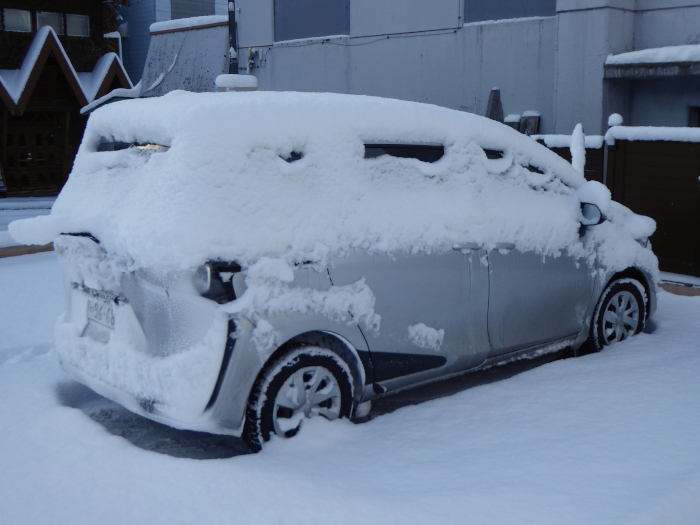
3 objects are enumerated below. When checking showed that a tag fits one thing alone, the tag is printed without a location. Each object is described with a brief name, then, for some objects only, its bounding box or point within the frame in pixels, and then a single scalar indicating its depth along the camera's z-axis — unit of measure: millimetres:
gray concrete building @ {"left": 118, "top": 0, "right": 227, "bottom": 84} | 31641
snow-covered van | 3689
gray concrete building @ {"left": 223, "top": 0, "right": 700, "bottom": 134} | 11625
